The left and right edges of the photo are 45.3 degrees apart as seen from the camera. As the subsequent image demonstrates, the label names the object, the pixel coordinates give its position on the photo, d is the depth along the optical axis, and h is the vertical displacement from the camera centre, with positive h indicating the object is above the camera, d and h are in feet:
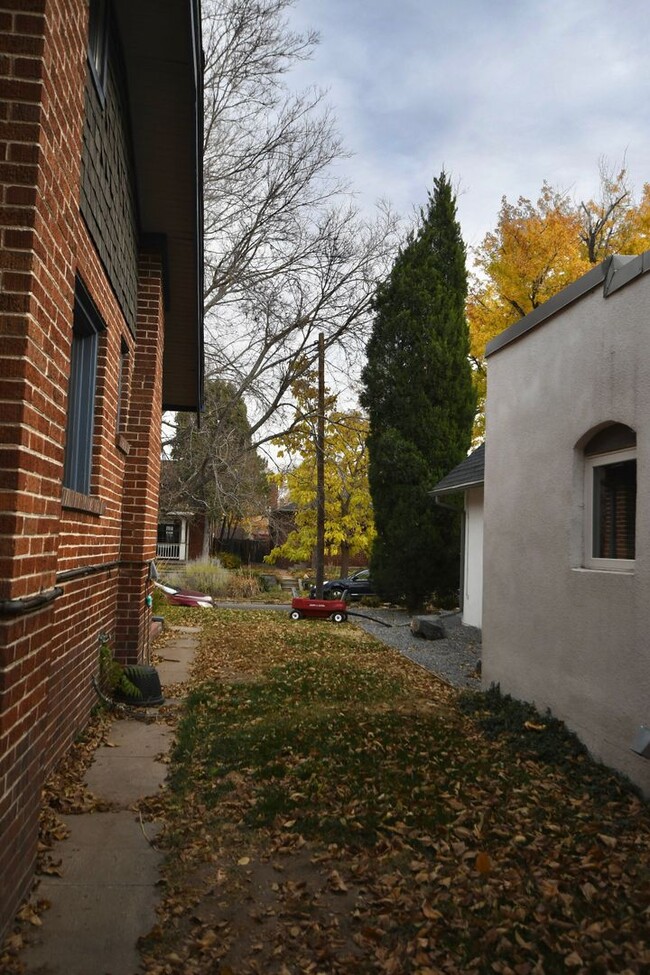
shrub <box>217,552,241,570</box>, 121.29 -3.54
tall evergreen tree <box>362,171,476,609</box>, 69.51 +13.44
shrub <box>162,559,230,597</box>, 79.87 -4.29
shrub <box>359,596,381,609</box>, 76.36 -5.77
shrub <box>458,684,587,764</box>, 19.98 -5.06
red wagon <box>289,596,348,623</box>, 57.72 -4.96
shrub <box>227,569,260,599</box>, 82.89 -5.16
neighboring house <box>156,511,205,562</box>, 138.62 -0.42
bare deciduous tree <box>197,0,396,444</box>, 67.36 +30.20
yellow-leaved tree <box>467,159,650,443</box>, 76.69 +30.63
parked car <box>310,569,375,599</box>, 88.73 -5.13
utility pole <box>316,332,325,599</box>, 72.74 +6.48
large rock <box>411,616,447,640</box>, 48.80 -5.27
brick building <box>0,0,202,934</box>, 10.33 +4.34
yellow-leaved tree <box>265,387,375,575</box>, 88.12 +7.21
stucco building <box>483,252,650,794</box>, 17.85 +1.07
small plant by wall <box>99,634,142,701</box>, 23.13 -4.32
